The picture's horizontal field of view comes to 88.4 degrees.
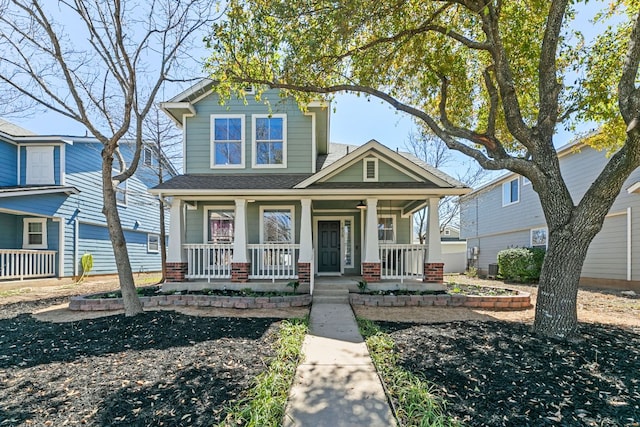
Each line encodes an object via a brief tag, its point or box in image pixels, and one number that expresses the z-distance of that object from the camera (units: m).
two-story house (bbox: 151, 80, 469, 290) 8.92
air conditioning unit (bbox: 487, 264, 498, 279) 15.63
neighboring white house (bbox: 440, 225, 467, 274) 21.45
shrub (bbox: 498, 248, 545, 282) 12.69
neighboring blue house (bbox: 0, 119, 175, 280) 11.92
